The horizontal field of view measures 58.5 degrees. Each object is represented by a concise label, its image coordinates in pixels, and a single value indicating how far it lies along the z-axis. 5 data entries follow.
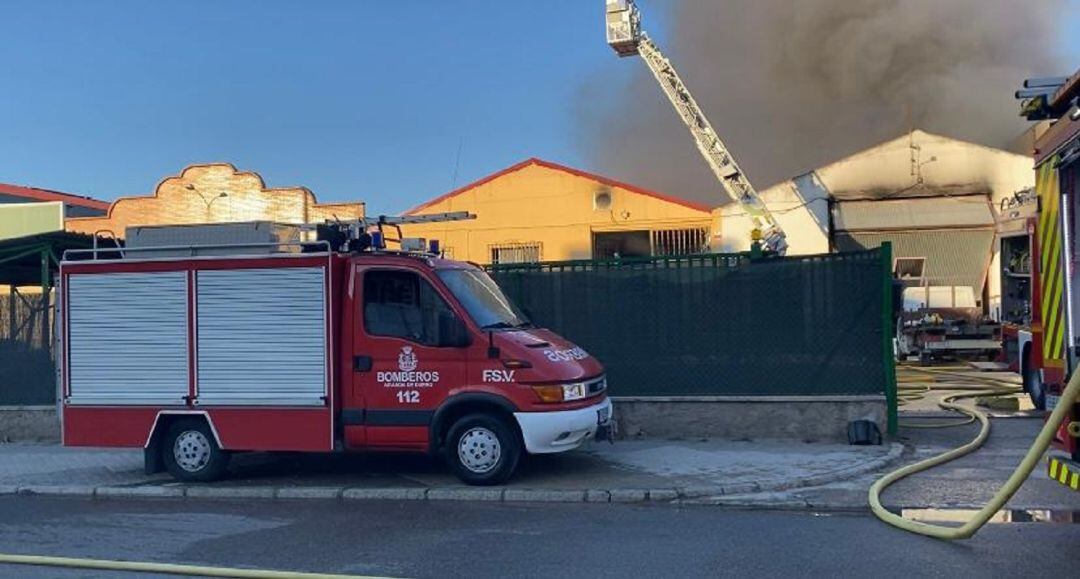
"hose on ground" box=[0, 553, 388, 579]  6.23
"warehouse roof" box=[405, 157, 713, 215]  31.70
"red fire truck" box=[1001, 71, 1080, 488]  6.11
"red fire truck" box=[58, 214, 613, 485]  9.01
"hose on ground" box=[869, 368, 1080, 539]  6.01
